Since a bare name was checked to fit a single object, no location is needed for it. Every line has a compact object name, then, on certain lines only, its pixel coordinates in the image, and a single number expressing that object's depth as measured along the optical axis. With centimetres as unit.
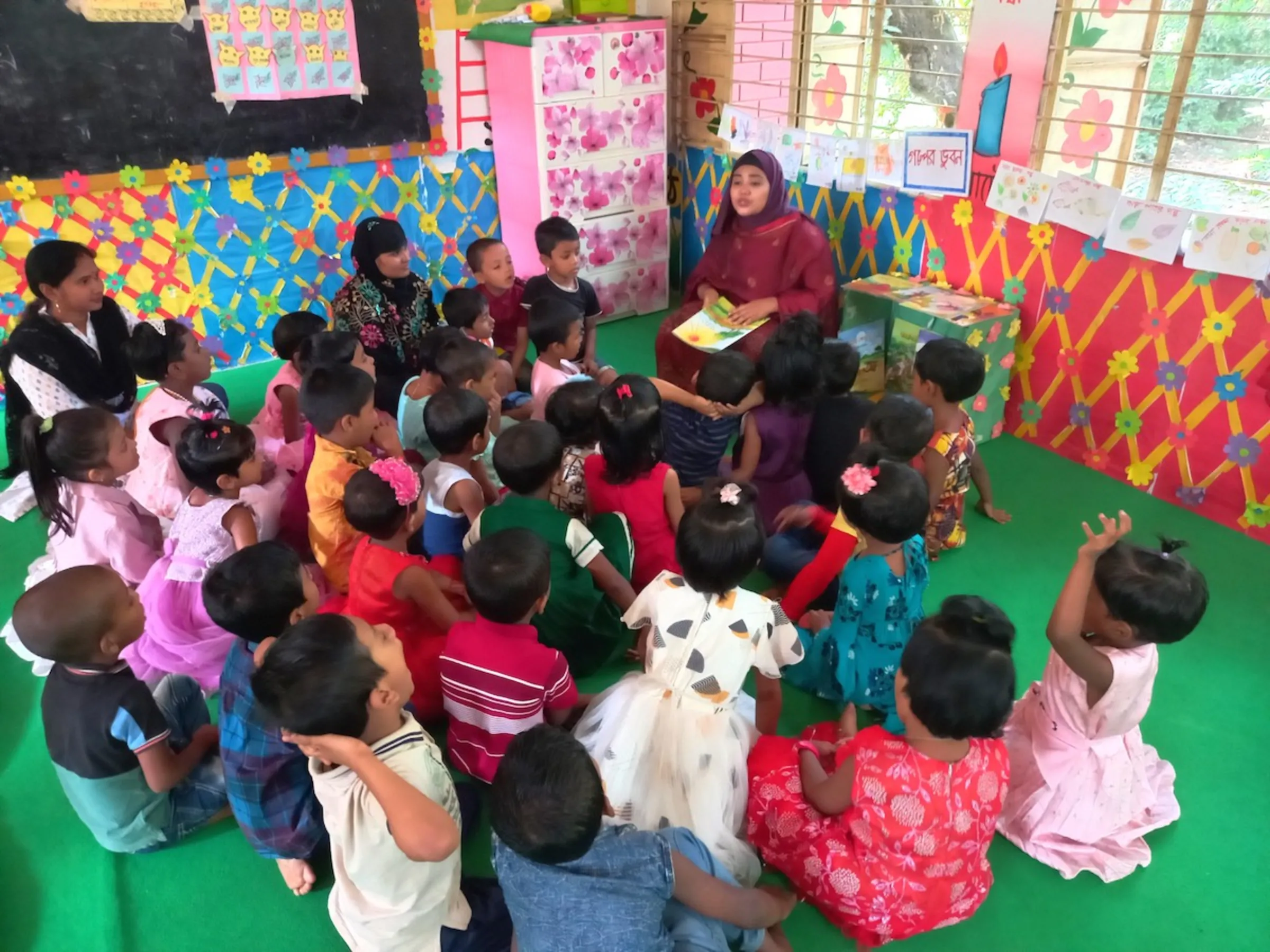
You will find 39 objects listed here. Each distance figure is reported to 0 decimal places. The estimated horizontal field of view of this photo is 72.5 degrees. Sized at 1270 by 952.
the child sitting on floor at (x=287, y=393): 332
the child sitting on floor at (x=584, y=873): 128
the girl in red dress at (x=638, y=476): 235
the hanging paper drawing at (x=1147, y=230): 294
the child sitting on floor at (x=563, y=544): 226
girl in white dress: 187
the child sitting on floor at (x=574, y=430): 253
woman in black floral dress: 371
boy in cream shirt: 141
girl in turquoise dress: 208
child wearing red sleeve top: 232
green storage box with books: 345
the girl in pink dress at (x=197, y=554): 239
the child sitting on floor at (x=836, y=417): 277
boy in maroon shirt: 384
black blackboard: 373
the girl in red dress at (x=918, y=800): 154
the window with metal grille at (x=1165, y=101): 286
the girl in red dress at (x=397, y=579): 212
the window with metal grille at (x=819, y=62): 416
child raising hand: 171
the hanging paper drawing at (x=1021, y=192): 330
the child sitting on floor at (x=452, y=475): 245
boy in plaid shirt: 180
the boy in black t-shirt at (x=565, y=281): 380
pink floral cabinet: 443
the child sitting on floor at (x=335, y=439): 248
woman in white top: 313
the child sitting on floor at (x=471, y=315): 347
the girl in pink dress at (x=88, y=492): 244
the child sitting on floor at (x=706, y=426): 280
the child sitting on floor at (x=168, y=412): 283
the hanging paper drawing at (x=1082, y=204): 311
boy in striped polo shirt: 185
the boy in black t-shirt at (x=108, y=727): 174
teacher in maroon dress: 373
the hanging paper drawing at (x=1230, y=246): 276
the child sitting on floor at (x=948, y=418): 261
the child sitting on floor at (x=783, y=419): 273
